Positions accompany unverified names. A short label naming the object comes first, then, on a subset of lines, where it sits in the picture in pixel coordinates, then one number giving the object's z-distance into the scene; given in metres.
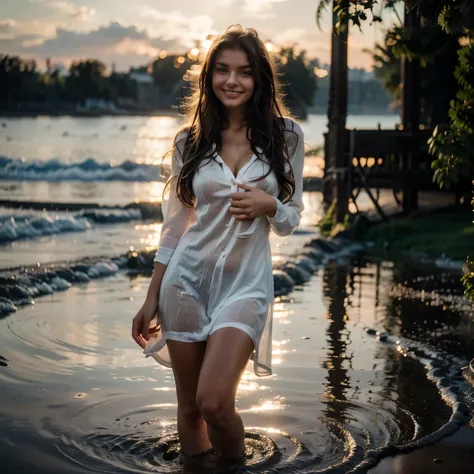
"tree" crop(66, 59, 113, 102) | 140.00
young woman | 4.62
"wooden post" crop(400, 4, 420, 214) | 19.45
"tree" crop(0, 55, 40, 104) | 72.62
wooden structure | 18.12
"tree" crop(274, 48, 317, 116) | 93.56
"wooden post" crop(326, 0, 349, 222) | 17.91
